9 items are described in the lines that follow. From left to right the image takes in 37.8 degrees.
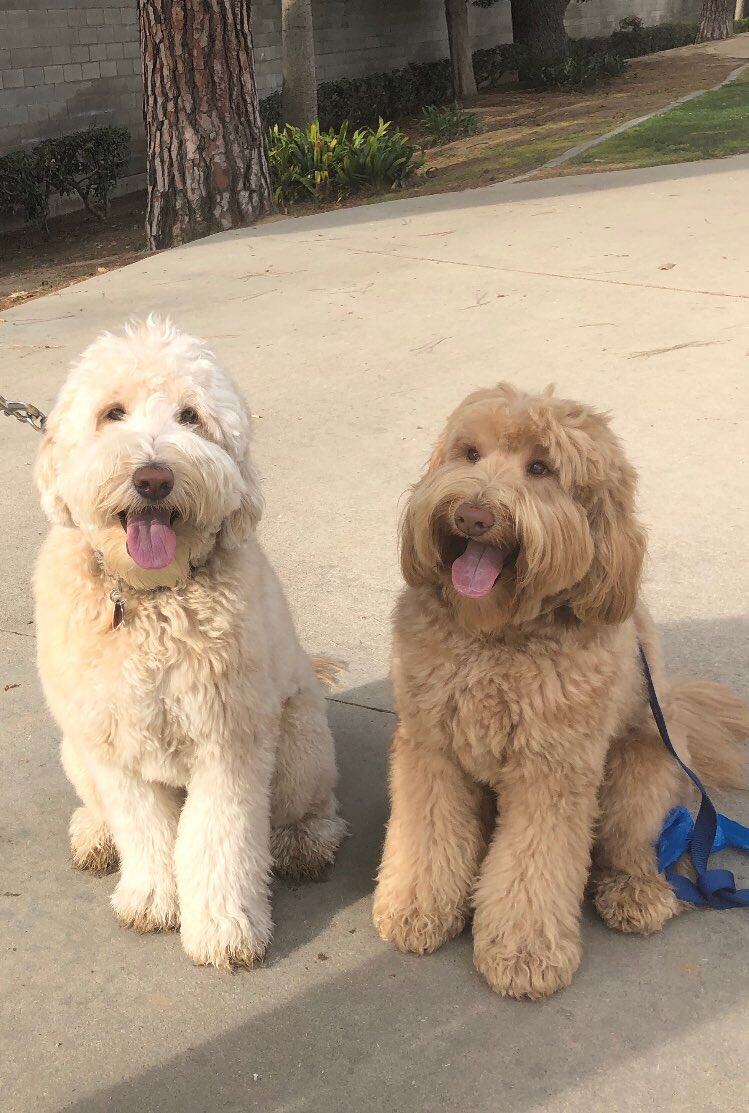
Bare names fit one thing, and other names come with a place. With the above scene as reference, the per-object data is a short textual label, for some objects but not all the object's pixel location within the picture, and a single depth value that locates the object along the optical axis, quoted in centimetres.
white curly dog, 259
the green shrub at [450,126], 1556
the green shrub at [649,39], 2553
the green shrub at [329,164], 1152
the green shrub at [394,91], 1789
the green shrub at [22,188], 1305
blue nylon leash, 290
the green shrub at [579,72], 2016
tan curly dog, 256
